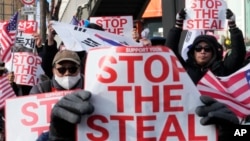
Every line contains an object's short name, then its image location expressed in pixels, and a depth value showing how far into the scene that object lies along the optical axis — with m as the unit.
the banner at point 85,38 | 6.50
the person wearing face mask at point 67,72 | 4.60
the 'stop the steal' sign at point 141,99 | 3.44
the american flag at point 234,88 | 4.29
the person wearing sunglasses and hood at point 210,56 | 5.33
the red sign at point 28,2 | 17.44
